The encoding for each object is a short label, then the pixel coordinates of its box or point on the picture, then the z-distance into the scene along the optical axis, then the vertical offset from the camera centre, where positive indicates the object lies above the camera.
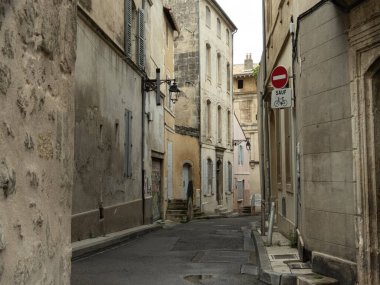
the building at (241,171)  37.78 +0.76
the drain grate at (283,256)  8.12 -1.24
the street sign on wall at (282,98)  8.57 +1.40
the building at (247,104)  43.66 +6.72
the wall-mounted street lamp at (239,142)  36.75 +2.84
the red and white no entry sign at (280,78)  8.69 +1.78
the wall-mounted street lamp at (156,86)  16.94 +3.28
